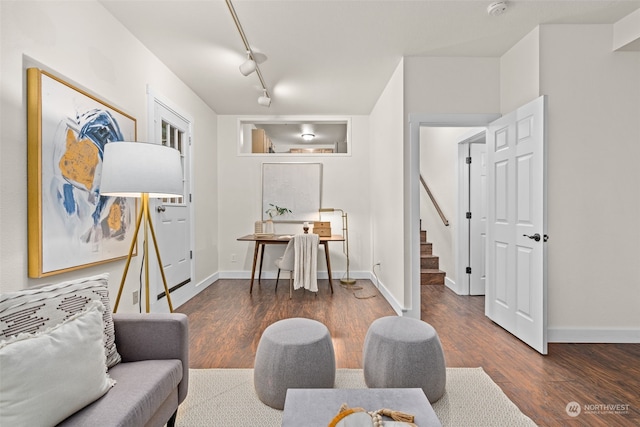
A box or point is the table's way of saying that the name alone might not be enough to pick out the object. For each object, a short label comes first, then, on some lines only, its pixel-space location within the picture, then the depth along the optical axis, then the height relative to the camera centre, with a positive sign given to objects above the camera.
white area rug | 1.60 -1.09
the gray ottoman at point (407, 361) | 1.71 -0.86
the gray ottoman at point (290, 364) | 1.69 -0.86
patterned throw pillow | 1.11 -0.37
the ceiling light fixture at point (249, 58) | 2.26 +1.44
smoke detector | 2.25 +1.48
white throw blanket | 3.77 -0.64
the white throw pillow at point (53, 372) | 0.89 -0.51
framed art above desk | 4.99 +0.35
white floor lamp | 1.75 +0.24
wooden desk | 4.08 -0.40
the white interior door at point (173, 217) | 3.13 -0.08
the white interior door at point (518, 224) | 2.43 -0.14
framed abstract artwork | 1.70 +0.19
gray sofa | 1.07 -0.69
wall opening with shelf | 4.97 +1.53
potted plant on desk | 4.97 -0.02
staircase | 4.61 -0.88
